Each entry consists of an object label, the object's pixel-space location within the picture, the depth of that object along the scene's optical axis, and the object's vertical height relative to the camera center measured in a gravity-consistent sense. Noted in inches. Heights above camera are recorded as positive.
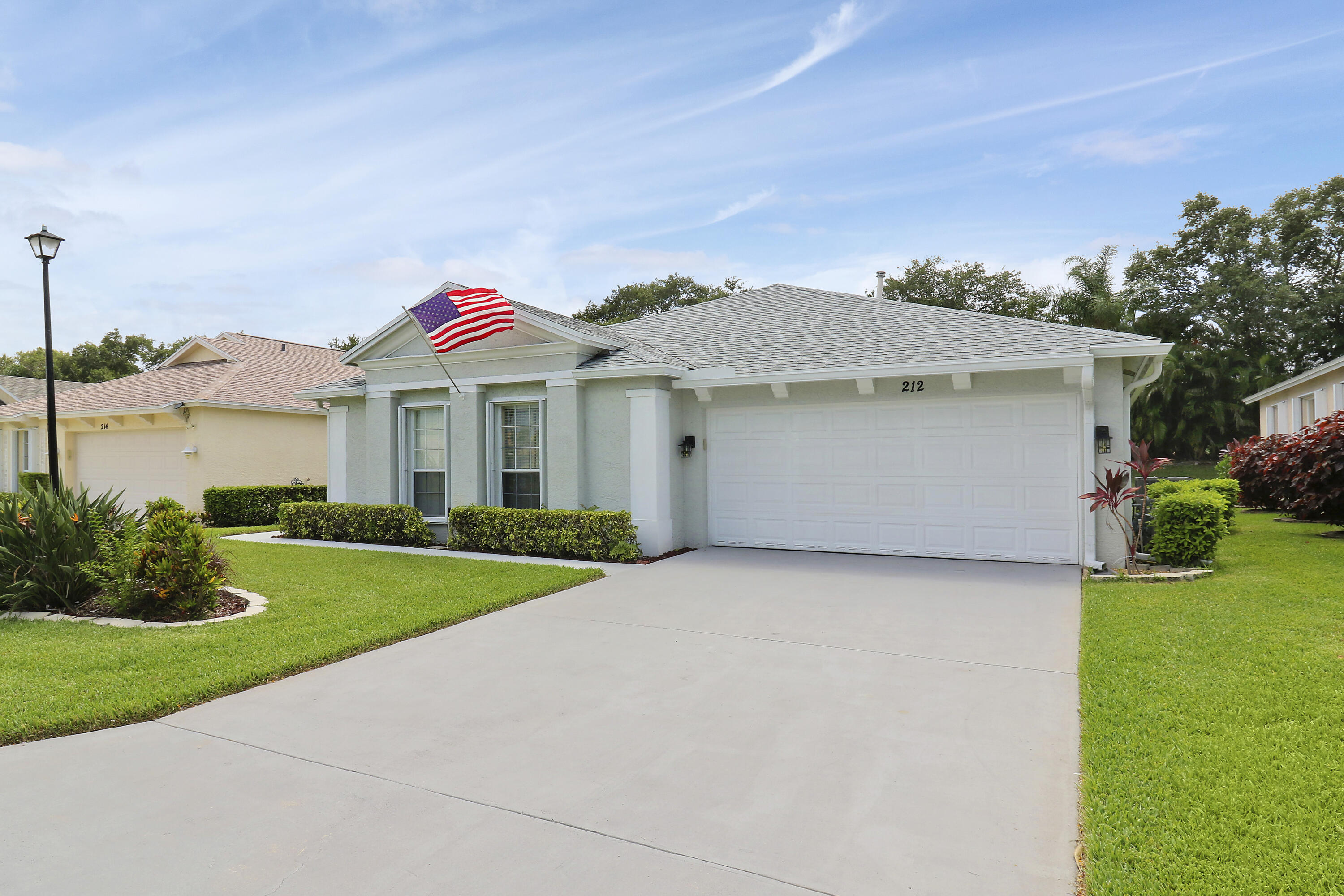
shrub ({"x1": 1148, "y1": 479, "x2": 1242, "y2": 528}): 356.2 -31.1
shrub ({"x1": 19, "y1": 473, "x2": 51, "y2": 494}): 758.5 -24.7
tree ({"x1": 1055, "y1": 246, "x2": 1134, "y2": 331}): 1077.8 +226.3
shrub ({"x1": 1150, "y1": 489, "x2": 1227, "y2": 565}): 330.0 -40.7
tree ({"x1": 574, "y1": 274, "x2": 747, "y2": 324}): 1437.0 +310.6
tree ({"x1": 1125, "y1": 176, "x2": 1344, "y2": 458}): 1262.3 +237.1
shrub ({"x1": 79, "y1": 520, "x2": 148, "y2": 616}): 260.1 -42.3
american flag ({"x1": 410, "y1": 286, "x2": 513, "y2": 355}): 418.6 +78.8
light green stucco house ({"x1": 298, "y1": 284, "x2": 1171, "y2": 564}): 358.9 +12.1
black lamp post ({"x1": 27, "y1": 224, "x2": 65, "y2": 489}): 418.3 +119.9
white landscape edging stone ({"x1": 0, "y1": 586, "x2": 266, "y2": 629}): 251.4 -59.8
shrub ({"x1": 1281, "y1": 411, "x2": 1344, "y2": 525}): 434.6 -21.4
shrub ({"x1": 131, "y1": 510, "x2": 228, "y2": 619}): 257.9 -42.9
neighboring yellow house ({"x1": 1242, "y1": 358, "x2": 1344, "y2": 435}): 764.6 +49.2
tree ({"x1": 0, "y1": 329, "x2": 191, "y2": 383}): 1628.9 +231.6
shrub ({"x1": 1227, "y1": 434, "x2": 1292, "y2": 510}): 587.5 -27.3
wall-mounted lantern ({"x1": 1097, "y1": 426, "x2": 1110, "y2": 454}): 346.0 +0.8
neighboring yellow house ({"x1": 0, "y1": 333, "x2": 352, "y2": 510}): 659.4 +28.8
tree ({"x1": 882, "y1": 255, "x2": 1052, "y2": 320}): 1387.8 +310.0
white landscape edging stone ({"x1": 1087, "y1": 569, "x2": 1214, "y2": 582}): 311.1 -60.3
